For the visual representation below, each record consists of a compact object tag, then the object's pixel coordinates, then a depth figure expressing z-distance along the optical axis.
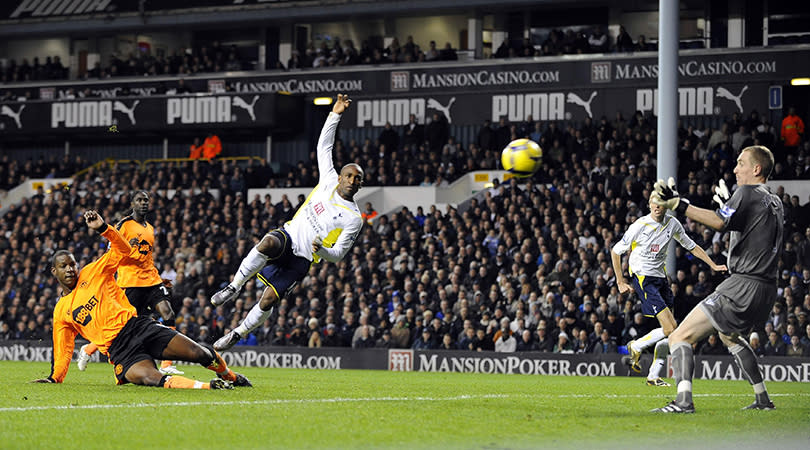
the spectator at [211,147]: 37.50
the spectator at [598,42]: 32.72
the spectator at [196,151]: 37.62
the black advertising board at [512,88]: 31.00
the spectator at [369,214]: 29.41
